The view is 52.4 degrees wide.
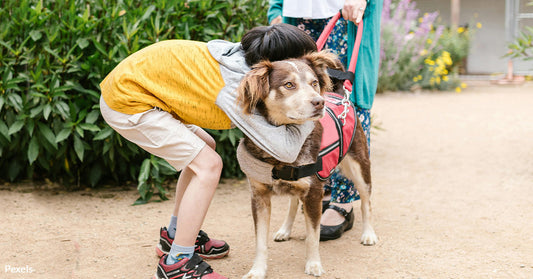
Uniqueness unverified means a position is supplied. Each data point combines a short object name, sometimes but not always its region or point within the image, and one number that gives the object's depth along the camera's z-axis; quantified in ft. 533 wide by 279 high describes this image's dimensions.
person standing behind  11.87
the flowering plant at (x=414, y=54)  38.01
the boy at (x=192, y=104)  9.00
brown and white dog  8.61
